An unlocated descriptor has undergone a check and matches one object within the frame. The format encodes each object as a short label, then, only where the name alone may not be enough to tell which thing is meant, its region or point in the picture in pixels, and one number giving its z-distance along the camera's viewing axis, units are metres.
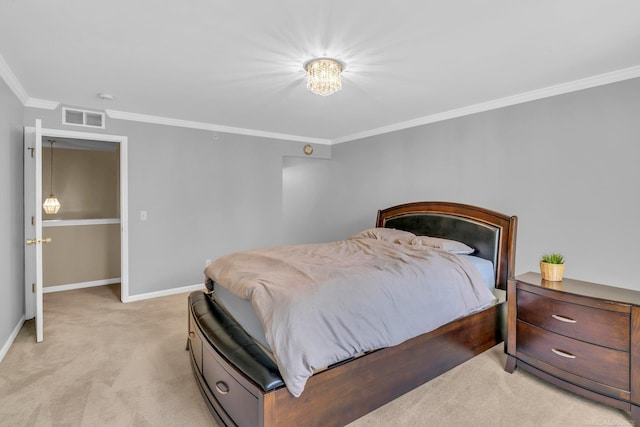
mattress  1.79
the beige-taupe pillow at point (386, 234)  3.57
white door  3.31
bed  1.52
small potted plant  2.32
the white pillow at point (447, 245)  3.05
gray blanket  1.58
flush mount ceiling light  2.41
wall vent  3.54
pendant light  4.34
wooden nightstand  1.87
